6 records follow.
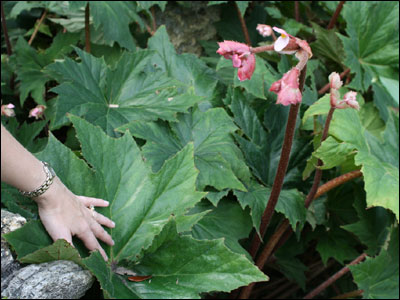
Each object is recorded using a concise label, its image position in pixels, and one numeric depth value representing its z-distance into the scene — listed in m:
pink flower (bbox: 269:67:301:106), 0.90
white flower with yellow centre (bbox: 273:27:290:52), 0.94
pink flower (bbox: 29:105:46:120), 1.67
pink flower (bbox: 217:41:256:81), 0.98
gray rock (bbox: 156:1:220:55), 2.30
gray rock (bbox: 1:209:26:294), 0.88
